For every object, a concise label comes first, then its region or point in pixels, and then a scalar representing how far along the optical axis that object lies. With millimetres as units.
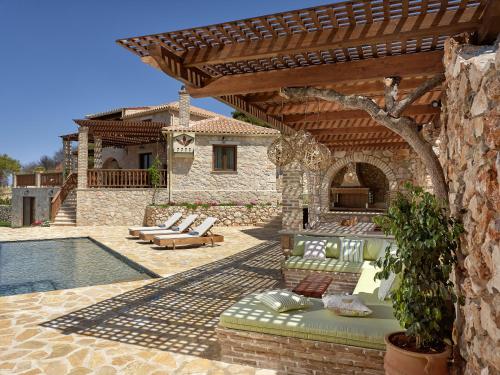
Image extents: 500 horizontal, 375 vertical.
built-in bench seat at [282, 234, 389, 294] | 6430
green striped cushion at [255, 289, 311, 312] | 4117
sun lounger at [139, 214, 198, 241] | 12339
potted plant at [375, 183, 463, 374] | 2865
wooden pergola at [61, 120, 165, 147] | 17656
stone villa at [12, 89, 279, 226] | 18031
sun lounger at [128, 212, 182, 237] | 13574
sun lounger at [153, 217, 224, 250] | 11288
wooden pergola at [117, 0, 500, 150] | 3516
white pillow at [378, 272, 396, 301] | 4555
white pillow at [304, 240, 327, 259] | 7113
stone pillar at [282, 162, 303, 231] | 8305
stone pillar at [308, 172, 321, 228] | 14914
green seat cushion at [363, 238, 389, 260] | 6809
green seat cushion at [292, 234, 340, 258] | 7133
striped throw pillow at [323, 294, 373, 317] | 3896
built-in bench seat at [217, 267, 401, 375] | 3559
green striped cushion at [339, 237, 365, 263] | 6889
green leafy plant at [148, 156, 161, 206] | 18391
